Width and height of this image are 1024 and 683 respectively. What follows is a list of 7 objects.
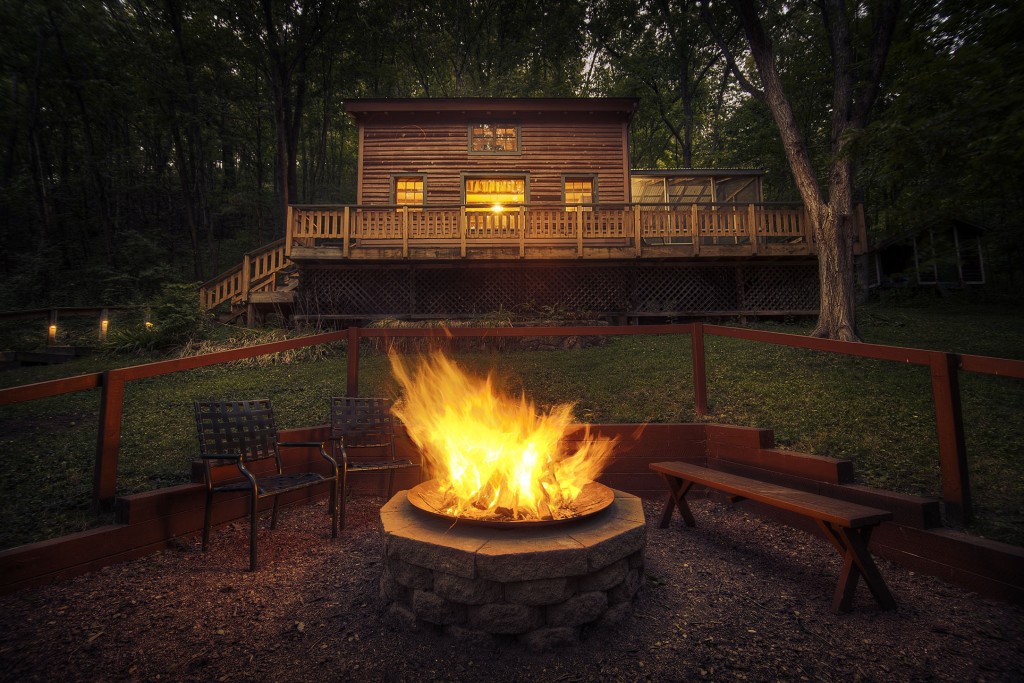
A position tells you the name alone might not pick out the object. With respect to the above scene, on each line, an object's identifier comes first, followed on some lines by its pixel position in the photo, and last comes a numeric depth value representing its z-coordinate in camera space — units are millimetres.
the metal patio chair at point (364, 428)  4445
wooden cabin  12453
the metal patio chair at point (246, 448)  3330
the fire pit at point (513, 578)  2418
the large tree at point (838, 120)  9055
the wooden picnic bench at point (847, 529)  2520
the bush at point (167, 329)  10719
